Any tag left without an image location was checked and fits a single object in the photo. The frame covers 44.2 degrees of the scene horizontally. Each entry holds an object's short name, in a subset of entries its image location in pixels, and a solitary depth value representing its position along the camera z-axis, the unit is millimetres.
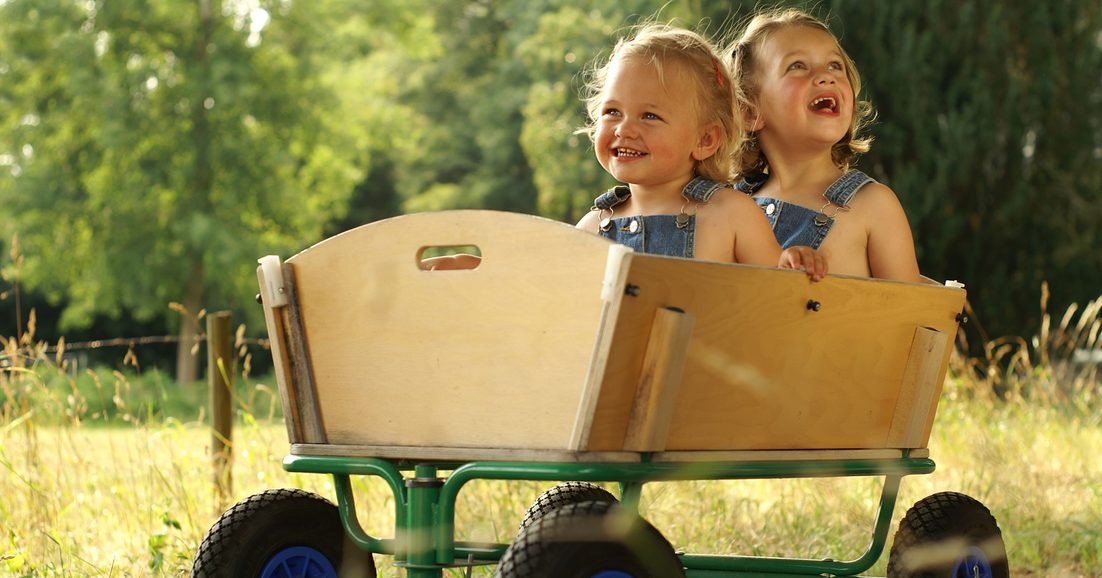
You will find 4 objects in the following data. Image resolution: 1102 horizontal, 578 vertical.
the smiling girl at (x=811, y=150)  3438
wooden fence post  5059
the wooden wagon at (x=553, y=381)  2336
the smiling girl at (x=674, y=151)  2994
